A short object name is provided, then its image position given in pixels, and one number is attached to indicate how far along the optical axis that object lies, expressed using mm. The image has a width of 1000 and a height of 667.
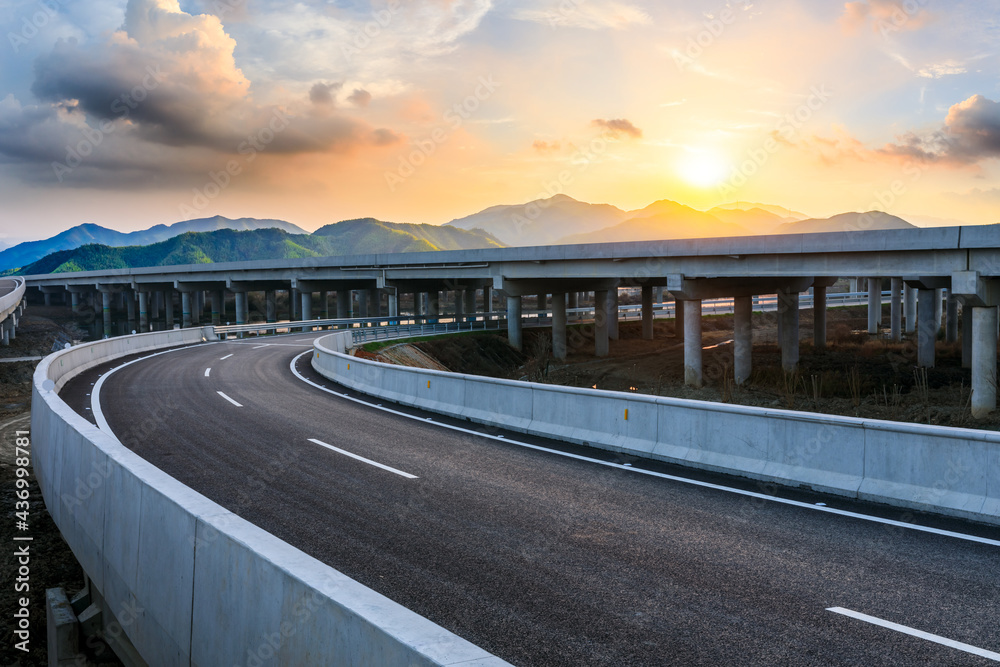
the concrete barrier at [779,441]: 8727
